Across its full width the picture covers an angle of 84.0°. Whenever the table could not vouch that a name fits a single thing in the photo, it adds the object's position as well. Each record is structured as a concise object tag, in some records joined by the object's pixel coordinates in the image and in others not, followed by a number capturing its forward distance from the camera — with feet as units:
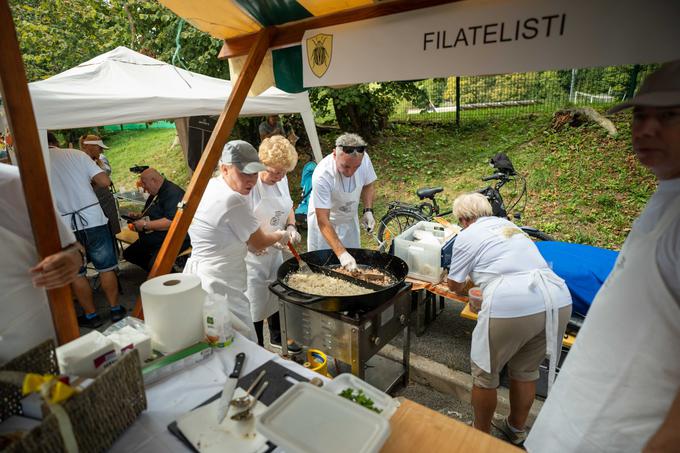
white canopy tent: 12.76
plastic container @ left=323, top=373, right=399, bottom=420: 4.09
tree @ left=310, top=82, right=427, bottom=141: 33.83
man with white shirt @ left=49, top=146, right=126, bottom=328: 13.82
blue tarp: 9.49
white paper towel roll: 5.29
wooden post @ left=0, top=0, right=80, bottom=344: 4.47
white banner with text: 4.13
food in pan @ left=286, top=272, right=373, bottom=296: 9.17
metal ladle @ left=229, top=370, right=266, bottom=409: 4.33
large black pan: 7.82
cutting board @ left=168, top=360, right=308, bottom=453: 3.98
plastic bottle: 5.66
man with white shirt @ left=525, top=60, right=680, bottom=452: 3.88
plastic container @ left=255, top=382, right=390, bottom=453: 3.40
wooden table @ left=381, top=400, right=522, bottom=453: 4.02
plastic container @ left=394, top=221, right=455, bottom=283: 11.66
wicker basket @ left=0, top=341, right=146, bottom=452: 3.20
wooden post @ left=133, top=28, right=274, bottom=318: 8.04
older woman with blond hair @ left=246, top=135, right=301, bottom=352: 10.41
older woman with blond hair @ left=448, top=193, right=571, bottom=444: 7.64
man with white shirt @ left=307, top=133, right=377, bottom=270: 11.18
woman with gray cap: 8.32
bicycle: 15.62
